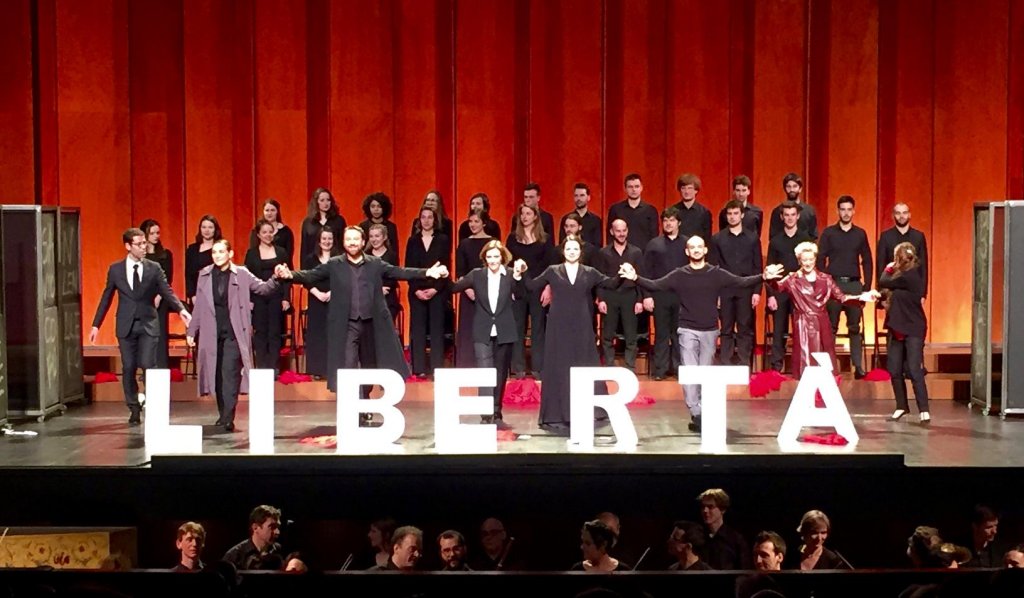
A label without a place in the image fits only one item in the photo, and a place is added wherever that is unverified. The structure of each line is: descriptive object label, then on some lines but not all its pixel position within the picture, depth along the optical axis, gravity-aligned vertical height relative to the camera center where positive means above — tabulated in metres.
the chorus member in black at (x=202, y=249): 11.10 +0.14
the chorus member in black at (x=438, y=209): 11.23 +0.46
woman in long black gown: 9.45 -0.49
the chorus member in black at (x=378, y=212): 11.18 +0.44
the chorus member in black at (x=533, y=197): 11.55 +0.56
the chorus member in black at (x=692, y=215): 11.54 +0.41
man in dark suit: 10.13 -0.29
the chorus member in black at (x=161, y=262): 11.16 +0.04
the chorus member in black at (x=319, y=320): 10.65 -0.42
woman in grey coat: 9.60 -0.41
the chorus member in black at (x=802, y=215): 11.39 +0.40
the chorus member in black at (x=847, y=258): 11.29 +0.05
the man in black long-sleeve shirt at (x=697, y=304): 9.56 -0.27
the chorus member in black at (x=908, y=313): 9.97 -0.36
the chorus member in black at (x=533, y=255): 11.09 +0.08
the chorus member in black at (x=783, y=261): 11.17 +0.02
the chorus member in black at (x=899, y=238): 11.24 +0.21
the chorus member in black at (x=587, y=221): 11.62 +0.37
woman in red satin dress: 9.66 -0.26
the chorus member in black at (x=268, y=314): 10.98 -0.38
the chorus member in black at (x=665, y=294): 10.99 -0.24
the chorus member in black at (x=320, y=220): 11.29 +0.38
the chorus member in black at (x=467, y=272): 10.68 -0.07
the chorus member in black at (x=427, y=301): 11.19 -0.29
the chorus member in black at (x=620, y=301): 11.09 -0.29
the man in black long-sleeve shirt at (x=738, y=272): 11.04 -0.06
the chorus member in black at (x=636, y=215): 11.60 +0.42
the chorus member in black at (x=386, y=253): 10.21 +0.10
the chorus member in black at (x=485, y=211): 11.17 +0.43
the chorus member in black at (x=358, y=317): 9.62 -0.35
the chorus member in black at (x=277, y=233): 11.12 +0.27
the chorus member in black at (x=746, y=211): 11.52 +0.44
